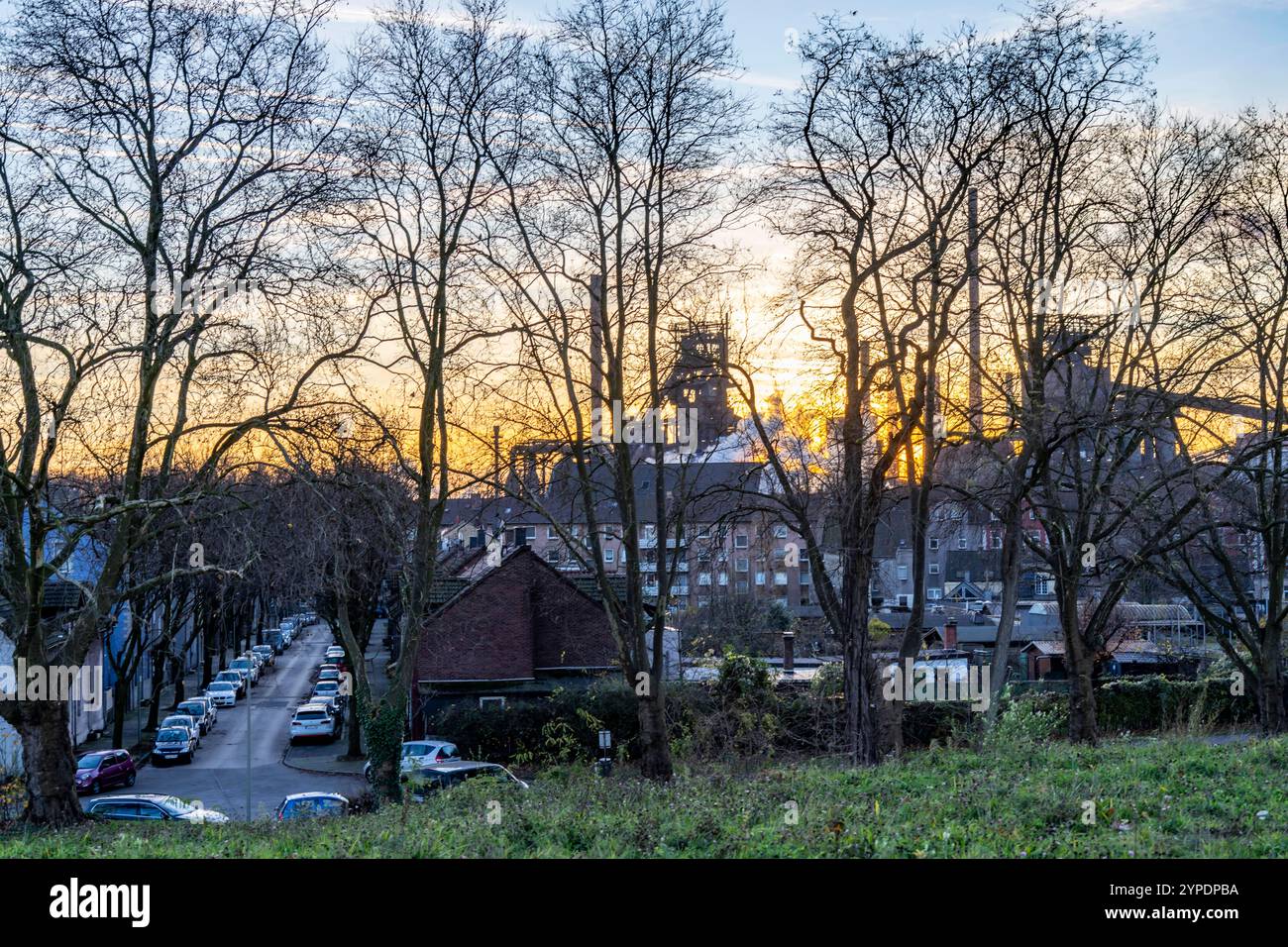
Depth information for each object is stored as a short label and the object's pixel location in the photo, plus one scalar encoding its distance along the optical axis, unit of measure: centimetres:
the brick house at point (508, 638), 4047
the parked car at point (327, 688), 5329
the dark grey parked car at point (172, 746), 3919
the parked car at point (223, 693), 5466
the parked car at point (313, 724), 4259
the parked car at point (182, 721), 4088
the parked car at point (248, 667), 6297
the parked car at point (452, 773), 2526
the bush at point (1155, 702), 3478
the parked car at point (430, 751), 3262
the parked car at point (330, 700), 4641
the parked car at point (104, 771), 3231
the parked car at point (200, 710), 4703
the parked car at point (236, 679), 5860
